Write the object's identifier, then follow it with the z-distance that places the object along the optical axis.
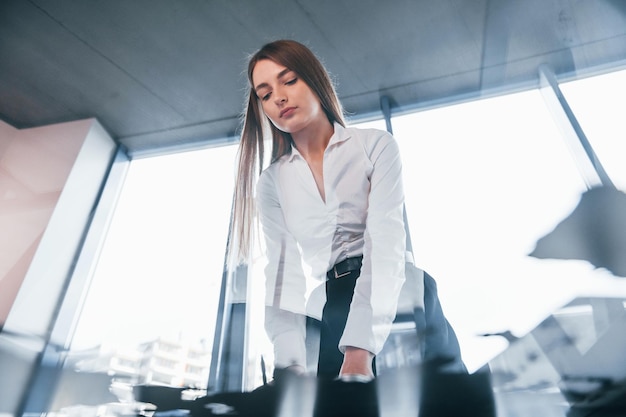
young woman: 0.67
